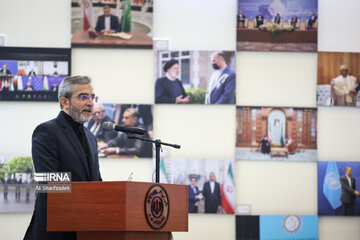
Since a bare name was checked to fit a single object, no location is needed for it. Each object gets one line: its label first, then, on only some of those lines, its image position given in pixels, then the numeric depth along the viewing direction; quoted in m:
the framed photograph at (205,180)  10.84
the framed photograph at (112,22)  10.94
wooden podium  5.53
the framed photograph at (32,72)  10.88
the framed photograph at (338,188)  10.95
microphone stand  7.02
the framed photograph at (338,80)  11.08
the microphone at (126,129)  6.64
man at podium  6.43
